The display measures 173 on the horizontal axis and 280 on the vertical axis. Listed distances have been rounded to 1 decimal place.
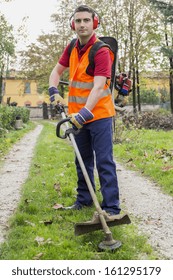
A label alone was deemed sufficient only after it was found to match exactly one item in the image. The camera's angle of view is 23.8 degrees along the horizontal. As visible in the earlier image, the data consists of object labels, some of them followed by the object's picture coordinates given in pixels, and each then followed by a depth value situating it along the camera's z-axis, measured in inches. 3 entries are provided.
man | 158.2
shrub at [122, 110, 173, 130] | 654.5
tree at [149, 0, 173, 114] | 620.7
